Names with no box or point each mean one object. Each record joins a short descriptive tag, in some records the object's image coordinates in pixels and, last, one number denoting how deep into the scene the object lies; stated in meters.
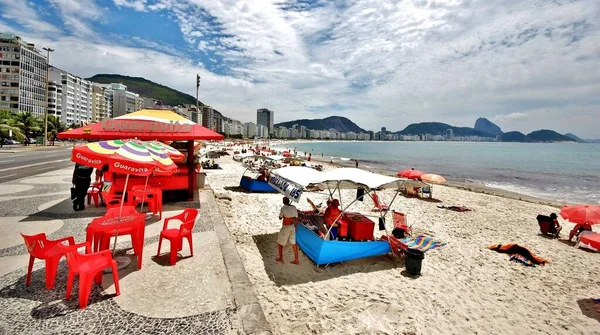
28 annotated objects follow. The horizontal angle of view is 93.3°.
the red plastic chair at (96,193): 9.62
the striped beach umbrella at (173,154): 8.05
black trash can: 6.63
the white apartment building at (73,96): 103.31
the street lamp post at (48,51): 40.38
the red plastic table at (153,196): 8.47
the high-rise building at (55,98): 95.25
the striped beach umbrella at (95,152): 4.91
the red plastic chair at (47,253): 4.21
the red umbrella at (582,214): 8.74
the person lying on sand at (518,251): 8.06
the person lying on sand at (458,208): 14.67
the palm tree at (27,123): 45.40
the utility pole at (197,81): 27.21
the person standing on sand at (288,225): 6.62
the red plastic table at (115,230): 4.78
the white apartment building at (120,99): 149.38
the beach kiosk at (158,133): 9.38
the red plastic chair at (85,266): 3.84
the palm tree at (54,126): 57.45
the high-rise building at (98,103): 128.12
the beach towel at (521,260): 7.89
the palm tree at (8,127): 37.75
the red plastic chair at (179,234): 5.40
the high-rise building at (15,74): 78.38
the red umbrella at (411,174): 16.34
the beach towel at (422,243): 8.38
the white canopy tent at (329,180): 6.88
